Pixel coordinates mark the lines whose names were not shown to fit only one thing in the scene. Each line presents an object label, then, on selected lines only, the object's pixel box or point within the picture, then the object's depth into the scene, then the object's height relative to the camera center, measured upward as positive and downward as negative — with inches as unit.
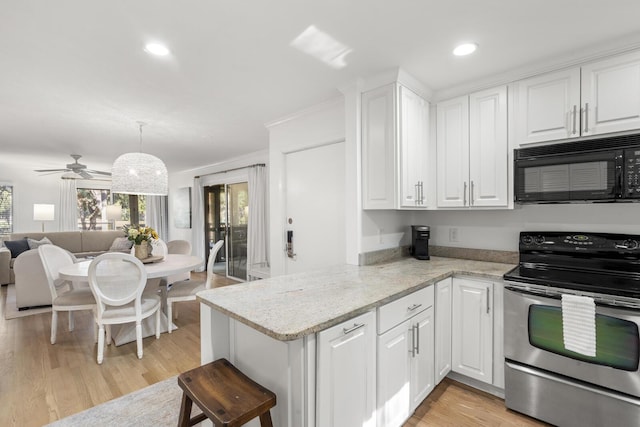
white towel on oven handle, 64.7 -27.1
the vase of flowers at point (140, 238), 132.2 -13.0
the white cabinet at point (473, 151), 90.4 +17.6
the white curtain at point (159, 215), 314.2 -5.8
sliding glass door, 223.7 -12.1
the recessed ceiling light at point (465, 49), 73.9 +40.2
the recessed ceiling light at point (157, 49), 71.7 +40.2
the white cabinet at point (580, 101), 72.2 +27.2
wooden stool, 42.2 -29.5
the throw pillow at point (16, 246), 205.8 -24.5
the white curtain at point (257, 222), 196.3 -9.5
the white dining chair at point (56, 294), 115.6 -34.2
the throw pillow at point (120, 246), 248.5 -30.6
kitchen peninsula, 46.8 -23.8
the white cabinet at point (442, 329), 82.3 -35.7
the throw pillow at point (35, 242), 208.9 -22.2
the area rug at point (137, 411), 75.0 -54.4
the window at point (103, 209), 292.5 +1.4
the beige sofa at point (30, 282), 154.3 -37.6
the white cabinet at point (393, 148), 88.5 +18.1
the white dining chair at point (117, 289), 102.0 -28.4
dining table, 113.3 -25.0
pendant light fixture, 132.6 +16.3
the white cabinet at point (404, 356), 61.6 -35.1
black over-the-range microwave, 72.9 +8.6
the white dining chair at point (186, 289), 130.7 -36.7
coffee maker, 105.0 -13.1
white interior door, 107.7 +0.3
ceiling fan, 182.2 +26.0
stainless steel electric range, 62.3 -30.9
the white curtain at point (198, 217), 261.7 -7.3
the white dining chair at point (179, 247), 177.3 -23.1
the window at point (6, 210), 244.8 +1.6
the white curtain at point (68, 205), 273.4 +5.6
